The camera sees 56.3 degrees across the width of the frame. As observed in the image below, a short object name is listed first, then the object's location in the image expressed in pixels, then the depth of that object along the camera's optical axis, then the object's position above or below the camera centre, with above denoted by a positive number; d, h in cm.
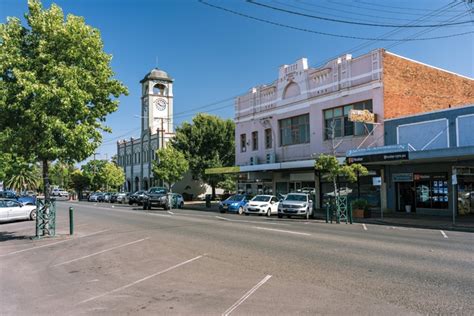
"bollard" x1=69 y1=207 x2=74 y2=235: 1738 -149
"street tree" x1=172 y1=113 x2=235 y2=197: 5372 +475
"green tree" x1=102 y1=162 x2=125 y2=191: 7012 +137
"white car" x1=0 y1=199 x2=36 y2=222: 2512 -150
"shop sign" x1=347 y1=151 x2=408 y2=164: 2367 +126
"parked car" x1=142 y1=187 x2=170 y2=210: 3600 -137
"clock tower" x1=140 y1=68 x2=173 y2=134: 6912 +1302
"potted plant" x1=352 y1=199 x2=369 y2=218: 2625 -165
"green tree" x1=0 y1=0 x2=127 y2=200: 1470 +345
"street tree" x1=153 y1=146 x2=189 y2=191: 4741 +183
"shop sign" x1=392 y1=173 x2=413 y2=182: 2733 +16
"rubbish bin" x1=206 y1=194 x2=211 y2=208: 4194 -178
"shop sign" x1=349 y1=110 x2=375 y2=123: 2736 +403
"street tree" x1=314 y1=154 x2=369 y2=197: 2416 +72
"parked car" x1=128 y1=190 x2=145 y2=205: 4481 -158
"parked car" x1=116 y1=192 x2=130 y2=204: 5429 -172
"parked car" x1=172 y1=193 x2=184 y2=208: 4106 -160
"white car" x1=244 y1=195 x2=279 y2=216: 3023 -164
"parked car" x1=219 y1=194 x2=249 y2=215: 3253 -163
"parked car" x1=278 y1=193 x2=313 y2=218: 2658 -150
